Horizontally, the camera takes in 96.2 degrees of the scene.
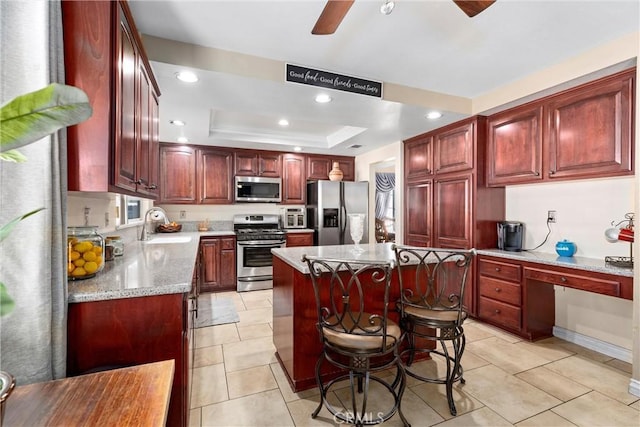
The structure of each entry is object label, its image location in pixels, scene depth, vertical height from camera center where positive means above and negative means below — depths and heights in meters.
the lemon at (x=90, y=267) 1.42 -0.27
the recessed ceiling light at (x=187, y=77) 2.21 +1.08
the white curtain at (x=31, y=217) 0.96 +0.00
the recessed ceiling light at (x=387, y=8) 1.49 +1.07
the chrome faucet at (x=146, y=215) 3.33 -0.05
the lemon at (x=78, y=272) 1.38 -0.29
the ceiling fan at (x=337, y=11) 1.37 +1.03
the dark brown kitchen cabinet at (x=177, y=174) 4.45 +0.62
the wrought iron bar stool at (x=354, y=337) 1.52 -0.68
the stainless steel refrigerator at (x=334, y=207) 4.91 +0.10
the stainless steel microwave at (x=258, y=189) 4.79 +0.40
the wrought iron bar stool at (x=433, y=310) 1.76 -0.63
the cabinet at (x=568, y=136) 2.17 +0.68
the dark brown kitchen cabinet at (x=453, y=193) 3.24 +0.24
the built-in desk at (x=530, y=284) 2.23 -0.64
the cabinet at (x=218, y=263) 4.34 -0.78
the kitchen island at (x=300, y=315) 1.93 -0.72
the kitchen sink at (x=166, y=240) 3.21 -0.33
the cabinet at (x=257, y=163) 4.85 +0.86
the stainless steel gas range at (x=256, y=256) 4.43 -0.68
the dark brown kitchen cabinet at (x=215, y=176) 4.65 +0.60
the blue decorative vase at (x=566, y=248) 2.64 -0.33
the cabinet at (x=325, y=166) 5.30 +0.88
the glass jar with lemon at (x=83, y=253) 1.38 -0.20
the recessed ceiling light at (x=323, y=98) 2.66 +1.09
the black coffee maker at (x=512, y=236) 3.09 -0.25
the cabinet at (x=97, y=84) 1.22 +0.56
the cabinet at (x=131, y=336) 1.21 -0.55
